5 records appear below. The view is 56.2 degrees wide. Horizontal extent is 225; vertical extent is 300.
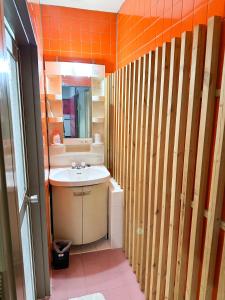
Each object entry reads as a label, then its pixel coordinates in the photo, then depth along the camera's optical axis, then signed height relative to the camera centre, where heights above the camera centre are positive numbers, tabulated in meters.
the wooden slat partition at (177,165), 1.02 -0.28
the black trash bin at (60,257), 2.17 -1.42
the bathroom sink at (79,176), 2.26 -0.67
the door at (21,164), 1.24 -0.31
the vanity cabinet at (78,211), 2.36 -1.06
